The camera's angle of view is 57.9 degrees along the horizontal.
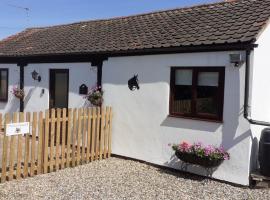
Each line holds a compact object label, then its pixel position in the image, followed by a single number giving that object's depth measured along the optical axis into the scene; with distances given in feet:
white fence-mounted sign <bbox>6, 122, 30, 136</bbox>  16.47
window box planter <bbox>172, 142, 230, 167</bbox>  16.81
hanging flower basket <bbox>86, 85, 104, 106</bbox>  23.18
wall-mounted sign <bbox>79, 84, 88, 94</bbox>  24.75
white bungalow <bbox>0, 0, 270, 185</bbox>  16.97
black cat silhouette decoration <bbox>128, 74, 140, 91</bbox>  21.48
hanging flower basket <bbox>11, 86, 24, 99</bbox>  29.69
